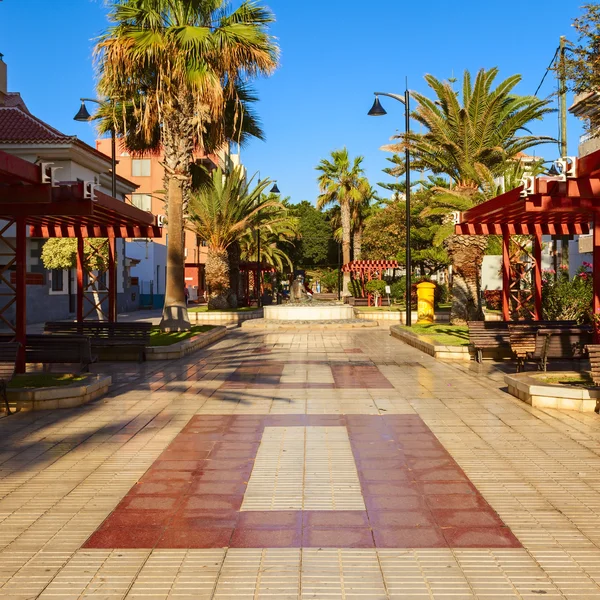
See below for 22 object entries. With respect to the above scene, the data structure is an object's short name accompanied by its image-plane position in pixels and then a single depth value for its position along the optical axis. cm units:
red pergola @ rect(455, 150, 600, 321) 1058
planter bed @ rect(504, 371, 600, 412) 973
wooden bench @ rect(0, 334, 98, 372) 1225
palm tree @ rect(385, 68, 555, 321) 2312
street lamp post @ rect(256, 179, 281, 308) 4405
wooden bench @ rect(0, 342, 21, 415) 947
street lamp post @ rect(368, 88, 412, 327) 2441
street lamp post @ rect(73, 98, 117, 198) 2556
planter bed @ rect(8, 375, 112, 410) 991
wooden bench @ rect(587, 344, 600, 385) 967
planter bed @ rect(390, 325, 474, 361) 1673
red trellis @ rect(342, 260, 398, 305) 4715
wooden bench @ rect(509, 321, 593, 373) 1255
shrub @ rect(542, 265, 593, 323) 1902
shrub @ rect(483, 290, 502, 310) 3248
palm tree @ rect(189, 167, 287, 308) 3397
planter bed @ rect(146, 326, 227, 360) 1677
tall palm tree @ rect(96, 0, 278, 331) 2027
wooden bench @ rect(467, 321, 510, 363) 1476
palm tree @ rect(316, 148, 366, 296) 6097
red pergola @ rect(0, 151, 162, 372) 1052
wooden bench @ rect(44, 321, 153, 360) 1594
